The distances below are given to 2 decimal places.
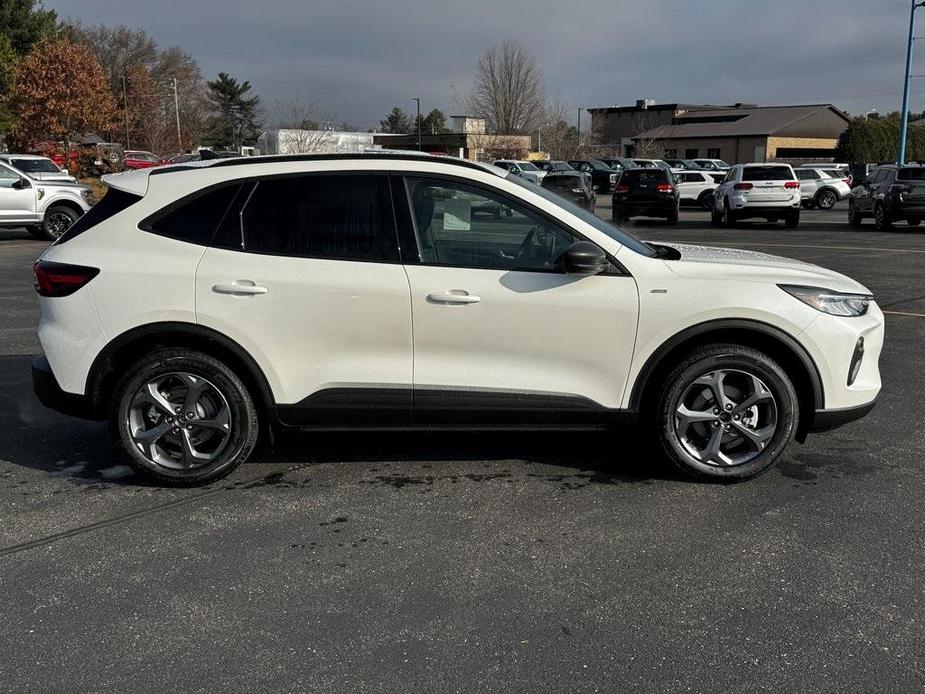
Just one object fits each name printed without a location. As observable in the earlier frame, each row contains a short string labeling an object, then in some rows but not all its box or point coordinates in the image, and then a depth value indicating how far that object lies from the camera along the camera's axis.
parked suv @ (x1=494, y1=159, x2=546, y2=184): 34.22
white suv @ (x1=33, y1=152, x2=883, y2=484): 4.29
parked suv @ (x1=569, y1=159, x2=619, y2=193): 45.50
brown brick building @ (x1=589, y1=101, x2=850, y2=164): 64.00
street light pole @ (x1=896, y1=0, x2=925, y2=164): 38.32
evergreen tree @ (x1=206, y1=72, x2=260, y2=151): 89.94
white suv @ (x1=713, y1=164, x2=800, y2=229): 23.09
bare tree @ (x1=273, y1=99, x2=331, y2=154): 34.72
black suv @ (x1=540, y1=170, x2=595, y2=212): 25.74
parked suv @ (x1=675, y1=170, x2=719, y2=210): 32.09
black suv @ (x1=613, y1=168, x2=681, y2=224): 25.03
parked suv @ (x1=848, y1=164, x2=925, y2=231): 20.50
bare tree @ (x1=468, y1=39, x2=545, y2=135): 63.12
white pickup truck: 17.45
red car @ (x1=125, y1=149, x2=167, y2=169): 41.36
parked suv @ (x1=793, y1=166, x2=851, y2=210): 31.92
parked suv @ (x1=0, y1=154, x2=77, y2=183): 24.08
